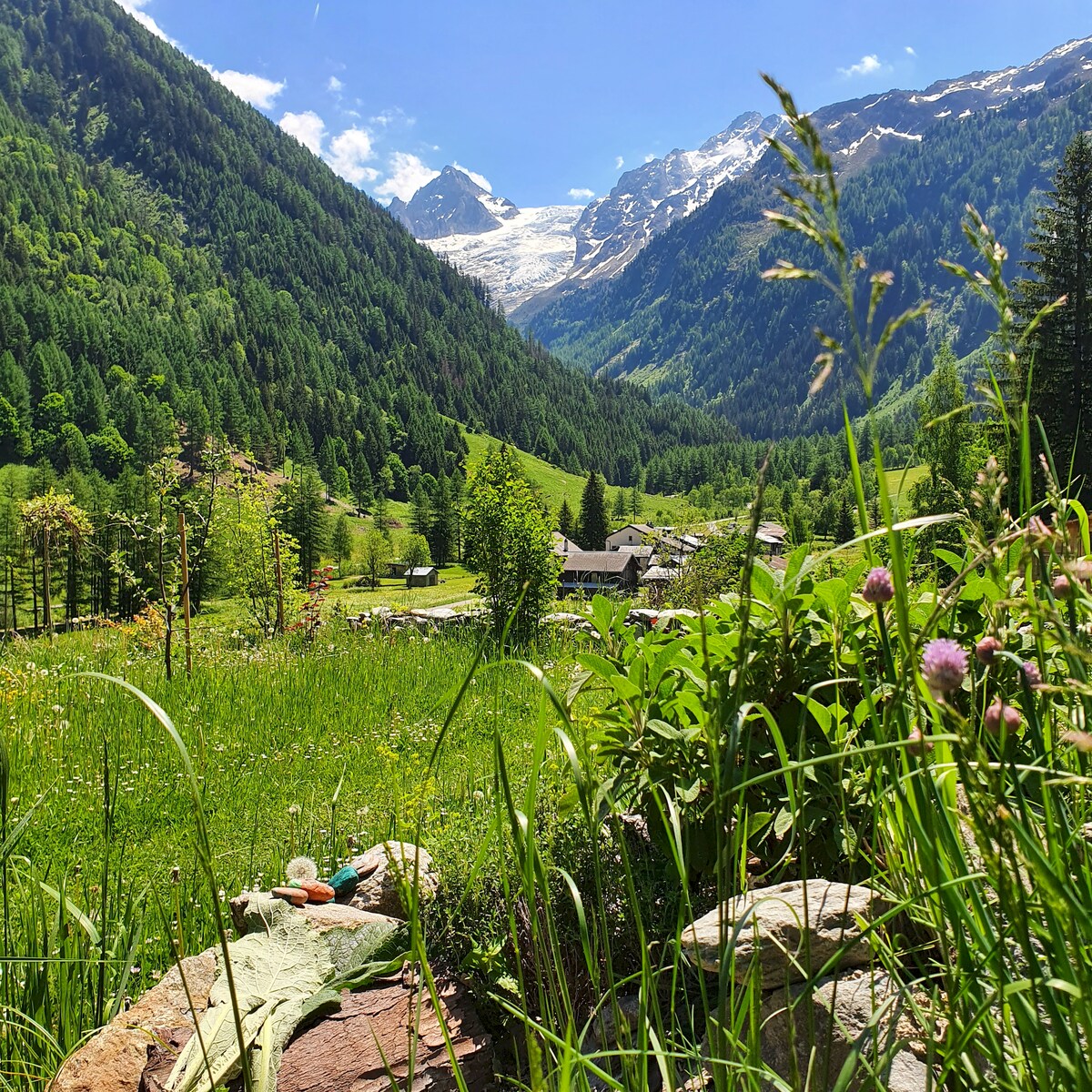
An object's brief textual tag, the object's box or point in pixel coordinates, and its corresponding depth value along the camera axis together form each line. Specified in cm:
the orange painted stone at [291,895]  238
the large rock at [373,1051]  168
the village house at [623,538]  10172
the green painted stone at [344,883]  271
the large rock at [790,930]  148
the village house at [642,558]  7212
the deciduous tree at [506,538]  1227
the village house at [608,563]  6688
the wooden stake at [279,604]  1167
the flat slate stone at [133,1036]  160
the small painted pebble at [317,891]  251
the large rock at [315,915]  217
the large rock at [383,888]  248
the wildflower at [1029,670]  81
